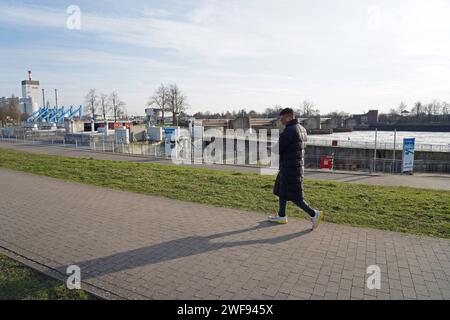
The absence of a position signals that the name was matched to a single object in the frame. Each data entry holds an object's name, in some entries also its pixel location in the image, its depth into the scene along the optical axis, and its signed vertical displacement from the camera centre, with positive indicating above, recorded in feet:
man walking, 15.97 -1.94
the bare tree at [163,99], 231.91 +20.62
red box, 68.46 -8.54
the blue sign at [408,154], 66.59 -6.33
